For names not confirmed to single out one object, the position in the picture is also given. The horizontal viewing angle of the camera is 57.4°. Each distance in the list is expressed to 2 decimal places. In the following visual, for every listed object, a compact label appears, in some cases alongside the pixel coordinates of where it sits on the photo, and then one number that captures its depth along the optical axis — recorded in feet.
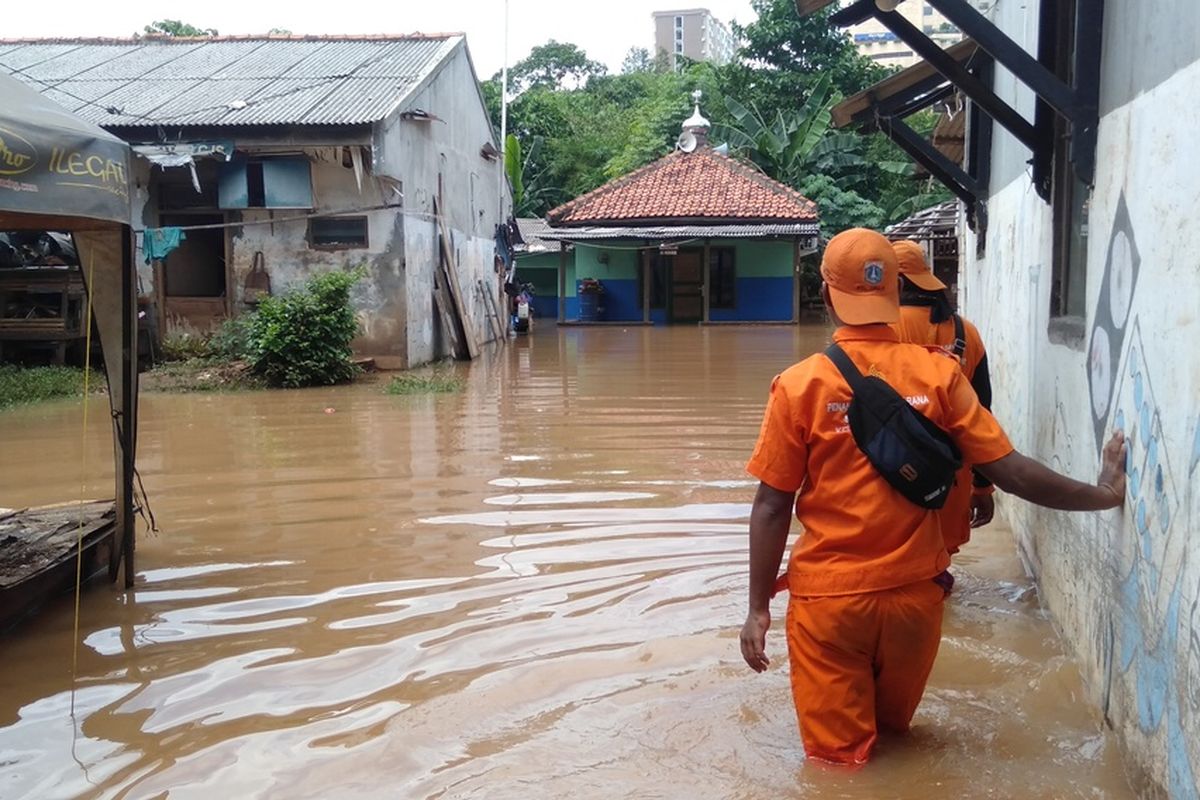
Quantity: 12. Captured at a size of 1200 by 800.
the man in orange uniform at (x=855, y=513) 9.91
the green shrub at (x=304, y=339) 48.55
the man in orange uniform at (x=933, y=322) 14.73
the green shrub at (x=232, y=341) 53.47
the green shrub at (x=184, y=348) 55.47
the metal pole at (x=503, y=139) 83.87
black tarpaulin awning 13.89
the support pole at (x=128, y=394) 17.97
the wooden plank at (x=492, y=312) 81.00
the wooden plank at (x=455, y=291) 65.16
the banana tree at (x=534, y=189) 136.05
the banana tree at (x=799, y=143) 104.12
